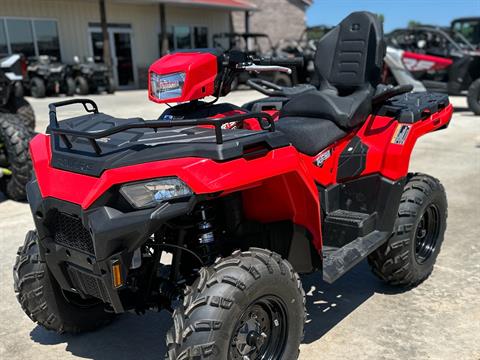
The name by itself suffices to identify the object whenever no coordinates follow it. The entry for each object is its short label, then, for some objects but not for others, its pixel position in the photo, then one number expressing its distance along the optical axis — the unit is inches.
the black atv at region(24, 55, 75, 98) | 644.7
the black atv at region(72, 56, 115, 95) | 679.7
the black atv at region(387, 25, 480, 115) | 470.3
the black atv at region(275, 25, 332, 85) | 649.0
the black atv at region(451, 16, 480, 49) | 611.8
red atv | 78.1
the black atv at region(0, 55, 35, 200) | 206.7
